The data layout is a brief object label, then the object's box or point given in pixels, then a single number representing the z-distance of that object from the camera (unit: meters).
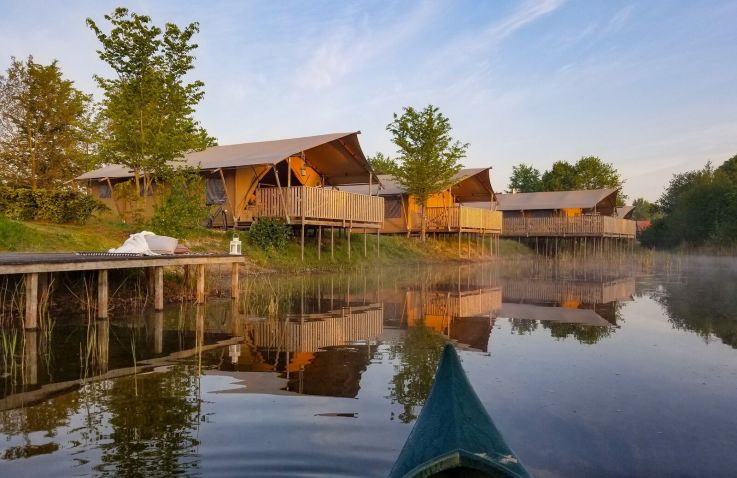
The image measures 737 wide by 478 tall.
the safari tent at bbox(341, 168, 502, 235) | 36.06
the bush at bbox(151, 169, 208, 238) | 17.97
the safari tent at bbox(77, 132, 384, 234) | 23.62
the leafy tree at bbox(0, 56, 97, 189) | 29.91
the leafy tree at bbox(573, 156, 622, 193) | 62.34
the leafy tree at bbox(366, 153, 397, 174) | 65.44
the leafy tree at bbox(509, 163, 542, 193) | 71.00
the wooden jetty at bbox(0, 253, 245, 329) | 9.34
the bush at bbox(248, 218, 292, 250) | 22.94
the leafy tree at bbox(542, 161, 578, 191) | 62.84
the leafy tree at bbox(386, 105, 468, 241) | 34.69
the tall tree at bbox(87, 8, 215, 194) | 18.45
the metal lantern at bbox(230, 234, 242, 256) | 14.77
